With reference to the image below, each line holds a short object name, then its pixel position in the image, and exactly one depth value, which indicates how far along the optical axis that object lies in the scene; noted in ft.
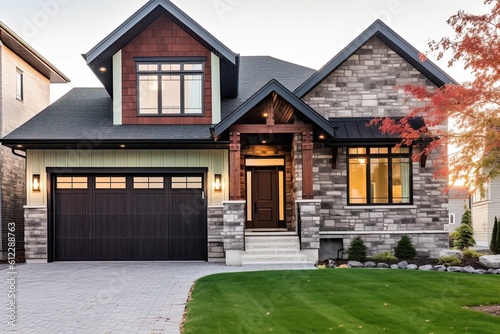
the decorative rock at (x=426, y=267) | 38.16
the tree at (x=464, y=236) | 67.15
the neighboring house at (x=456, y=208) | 128.16
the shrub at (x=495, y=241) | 51.86
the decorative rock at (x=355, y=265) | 40.55
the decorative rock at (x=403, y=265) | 39.50
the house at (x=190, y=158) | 45.93
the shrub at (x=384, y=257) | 43.39
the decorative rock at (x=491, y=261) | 38.81
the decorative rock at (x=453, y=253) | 42.52
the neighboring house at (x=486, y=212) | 83.46
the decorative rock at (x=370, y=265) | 40.54
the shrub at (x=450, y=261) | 40.50
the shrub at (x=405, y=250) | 44.88
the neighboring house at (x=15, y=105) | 50.49
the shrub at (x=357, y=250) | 44.55
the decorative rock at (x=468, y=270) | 36.76
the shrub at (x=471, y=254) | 44.42
